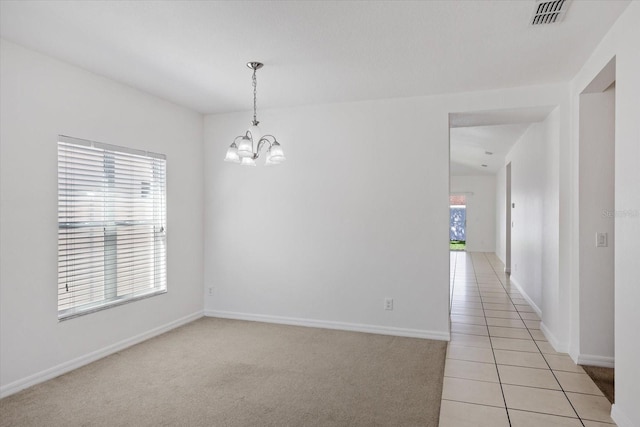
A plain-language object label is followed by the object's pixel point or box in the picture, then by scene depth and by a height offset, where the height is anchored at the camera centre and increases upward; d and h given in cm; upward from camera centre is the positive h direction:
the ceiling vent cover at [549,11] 225 +123
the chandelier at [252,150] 306 +50
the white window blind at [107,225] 322 -13
